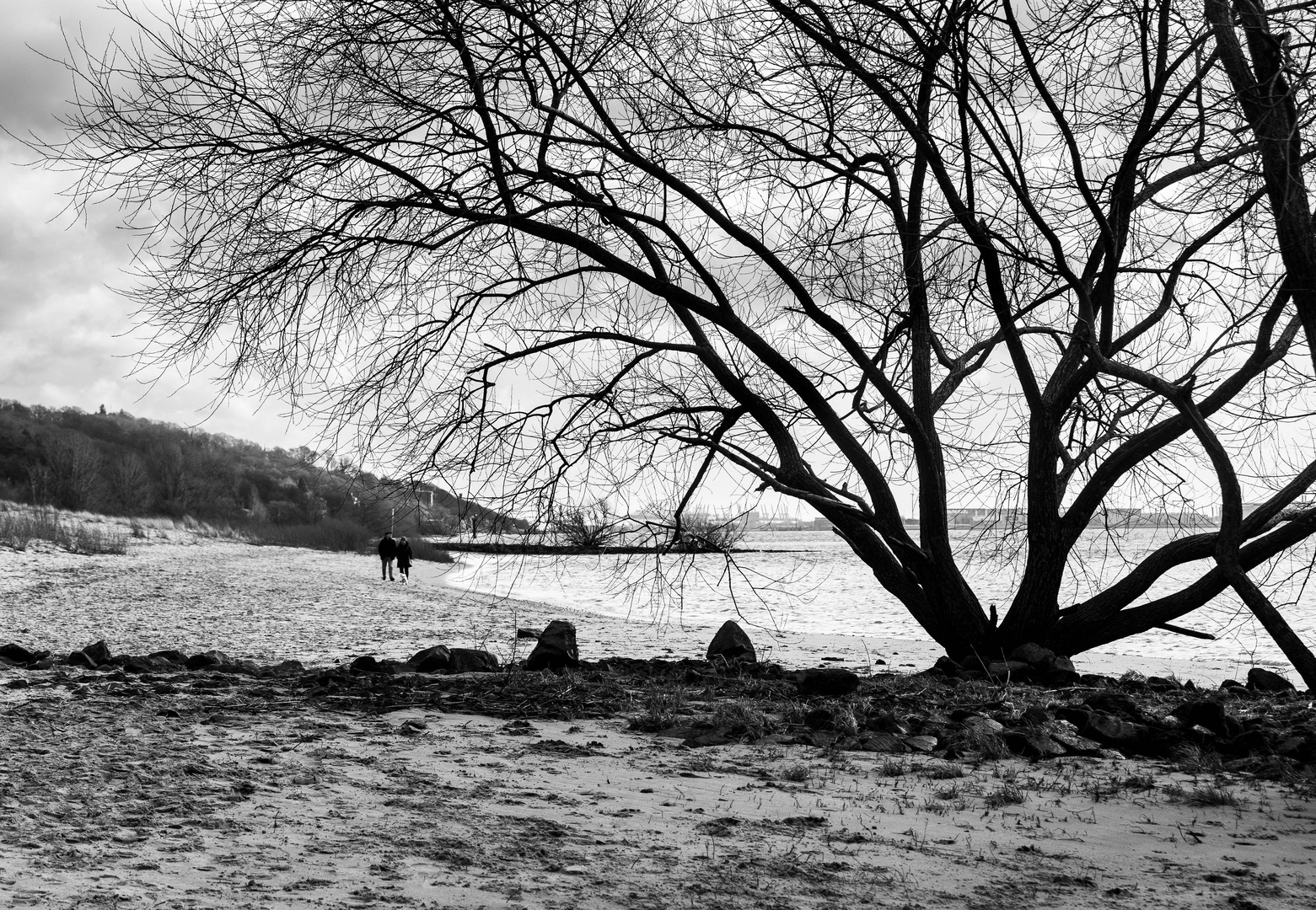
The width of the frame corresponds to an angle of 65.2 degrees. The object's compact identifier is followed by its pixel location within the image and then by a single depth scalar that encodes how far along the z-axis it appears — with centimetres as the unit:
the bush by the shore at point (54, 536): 3473
